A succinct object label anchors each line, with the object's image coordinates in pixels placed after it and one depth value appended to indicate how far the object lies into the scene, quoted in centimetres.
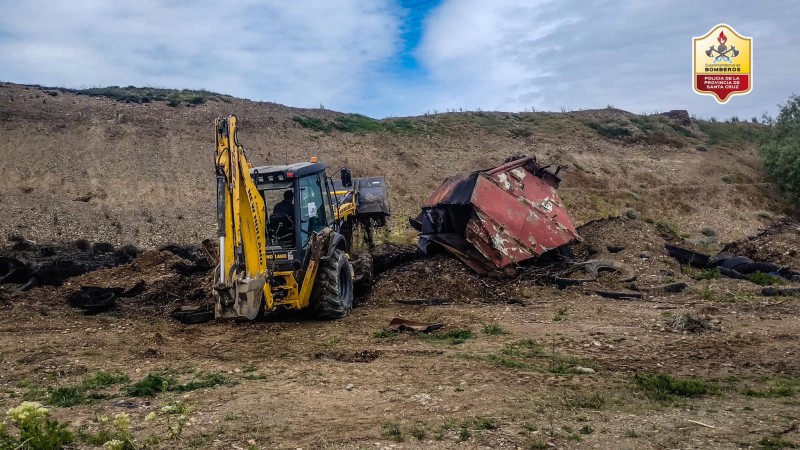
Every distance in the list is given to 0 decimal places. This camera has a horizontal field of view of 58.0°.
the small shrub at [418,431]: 582
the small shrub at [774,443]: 536
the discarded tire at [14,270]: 1421
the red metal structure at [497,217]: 1434
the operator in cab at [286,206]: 1133
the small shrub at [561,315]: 1114
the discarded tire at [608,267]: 1420
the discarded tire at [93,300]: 1235
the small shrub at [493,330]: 1024
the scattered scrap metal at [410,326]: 1047
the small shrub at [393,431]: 580
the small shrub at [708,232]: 2766
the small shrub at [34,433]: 465
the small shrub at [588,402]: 659
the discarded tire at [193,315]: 1166
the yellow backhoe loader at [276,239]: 968
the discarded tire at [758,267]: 1450
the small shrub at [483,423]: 600
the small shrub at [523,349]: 884
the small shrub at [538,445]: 547
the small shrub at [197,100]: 3697
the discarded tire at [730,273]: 1416
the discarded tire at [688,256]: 1525
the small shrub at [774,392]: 687
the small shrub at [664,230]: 2020
